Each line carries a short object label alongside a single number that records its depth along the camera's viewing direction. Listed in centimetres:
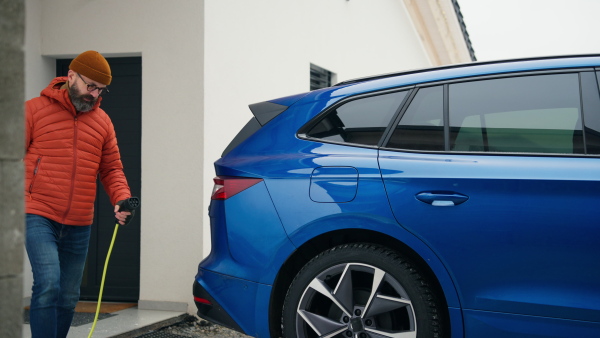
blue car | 336
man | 405
